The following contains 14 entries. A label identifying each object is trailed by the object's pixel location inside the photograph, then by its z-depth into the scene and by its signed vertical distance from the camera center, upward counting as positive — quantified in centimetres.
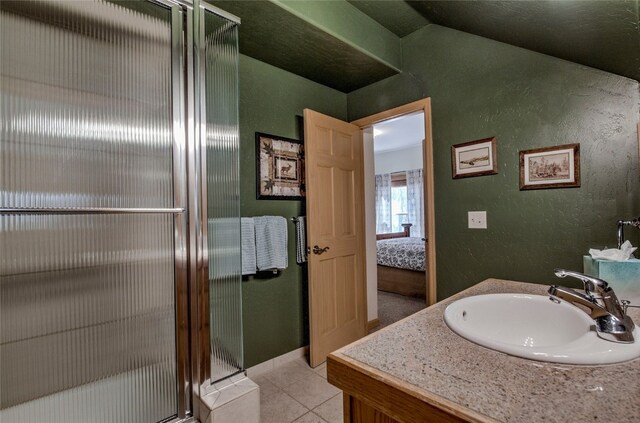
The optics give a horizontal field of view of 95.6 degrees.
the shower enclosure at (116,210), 105 +3
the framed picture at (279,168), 225 +36
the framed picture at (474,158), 200 +36
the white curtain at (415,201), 659 +20
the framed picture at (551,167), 171 +24
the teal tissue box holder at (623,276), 111 -28
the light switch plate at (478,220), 204 -8
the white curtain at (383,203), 714 +19
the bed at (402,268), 392 -81
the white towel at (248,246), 207 -24
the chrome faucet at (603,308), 75 -29
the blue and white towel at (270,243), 216 -23
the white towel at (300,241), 242 -24
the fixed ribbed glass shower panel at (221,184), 147 +16
